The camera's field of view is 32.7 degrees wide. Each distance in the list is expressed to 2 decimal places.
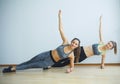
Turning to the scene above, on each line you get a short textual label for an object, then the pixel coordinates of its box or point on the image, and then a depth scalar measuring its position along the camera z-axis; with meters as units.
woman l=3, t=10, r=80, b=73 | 2.62
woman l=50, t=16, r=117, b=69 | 2.82
